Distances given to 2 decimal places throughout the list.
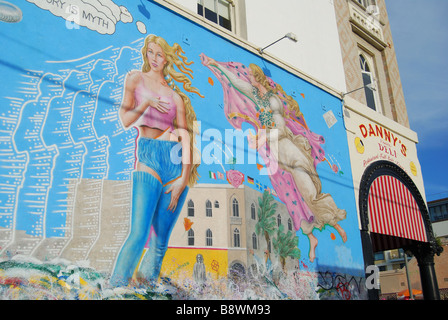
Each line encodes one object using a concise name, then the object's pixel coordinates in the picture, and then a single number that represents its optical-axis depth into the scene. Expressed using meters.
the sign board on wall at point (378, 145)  12.21
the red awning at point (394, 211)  12.19
